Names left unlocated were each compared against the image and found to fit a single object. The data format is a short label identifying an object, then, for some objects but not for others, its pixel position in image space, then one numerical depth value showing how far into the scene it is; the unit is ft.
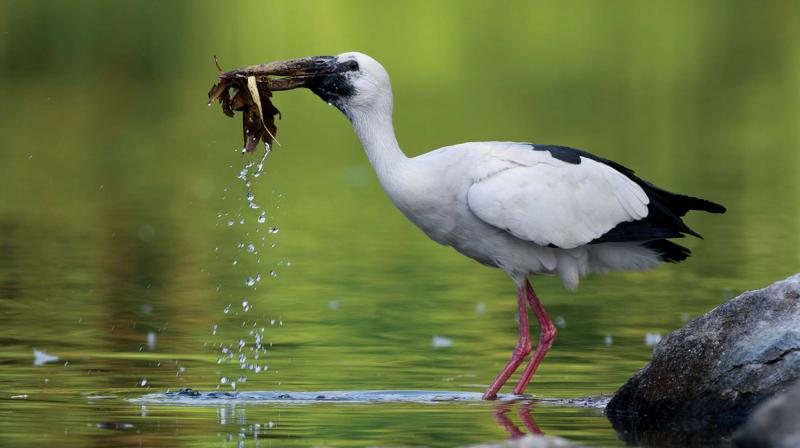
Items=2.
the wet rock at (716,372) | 57.11
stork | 67.10
